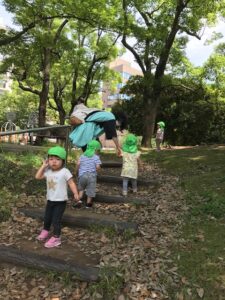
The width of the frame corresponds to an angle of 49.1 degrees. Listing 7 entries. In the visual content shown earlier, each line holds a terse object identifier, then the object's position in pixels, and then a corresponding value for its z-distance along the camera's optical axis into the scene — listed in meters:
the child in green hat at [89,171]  4.01
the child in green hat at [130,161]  4.53
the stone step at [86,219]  3.40
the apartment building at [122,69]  58.95
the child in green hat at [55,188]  3.24
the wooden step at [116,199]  4.11
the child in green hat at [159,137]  10.32
